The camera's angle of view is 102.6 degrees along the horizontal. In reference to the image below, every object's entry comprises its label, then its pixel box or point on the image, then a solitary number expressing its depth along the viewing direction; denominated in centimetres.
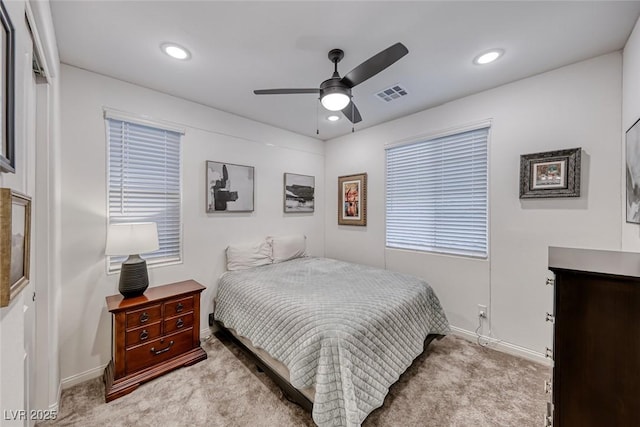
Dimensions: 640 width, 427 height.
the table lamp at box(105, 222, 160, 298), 216
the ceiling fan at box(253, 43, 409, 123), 158
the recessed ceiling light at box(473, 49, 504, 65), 207
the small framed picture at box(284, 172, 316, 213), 395
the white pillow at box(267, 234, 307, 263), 355
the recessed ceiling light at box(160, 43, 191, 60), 199
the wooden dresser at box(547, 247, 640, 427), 88
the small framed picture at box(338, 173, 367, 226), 393
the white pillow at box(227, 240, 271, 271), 315
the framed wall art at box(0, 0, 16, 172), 81
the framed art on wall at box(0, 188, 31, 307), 78
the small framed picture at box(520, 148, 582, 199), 224
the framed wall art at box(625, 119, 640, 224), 167
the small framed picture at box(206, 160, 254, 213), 309
